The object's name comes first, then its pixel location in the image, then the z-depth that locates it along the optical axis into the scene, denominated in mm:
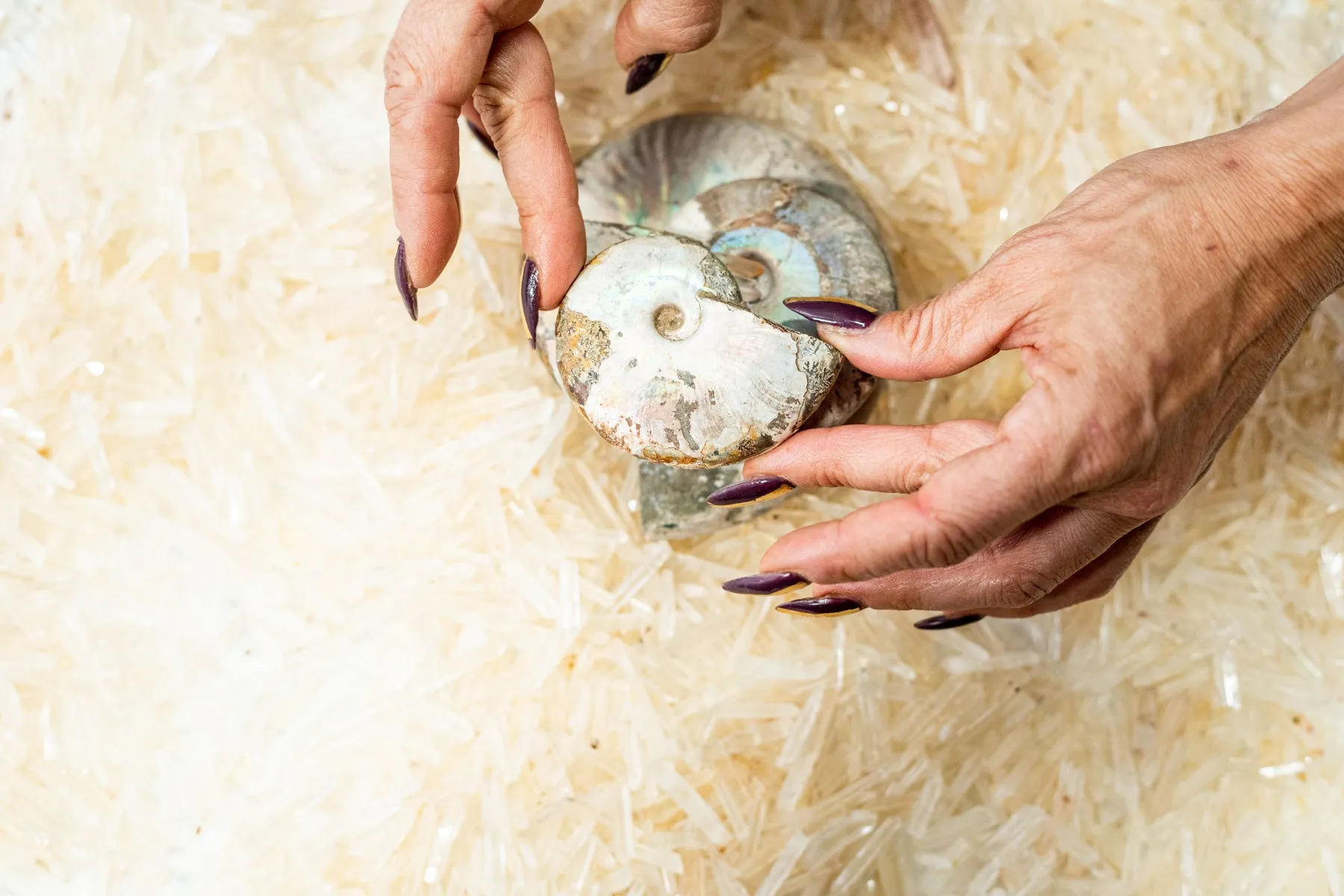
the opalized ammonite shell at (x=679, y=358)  548
